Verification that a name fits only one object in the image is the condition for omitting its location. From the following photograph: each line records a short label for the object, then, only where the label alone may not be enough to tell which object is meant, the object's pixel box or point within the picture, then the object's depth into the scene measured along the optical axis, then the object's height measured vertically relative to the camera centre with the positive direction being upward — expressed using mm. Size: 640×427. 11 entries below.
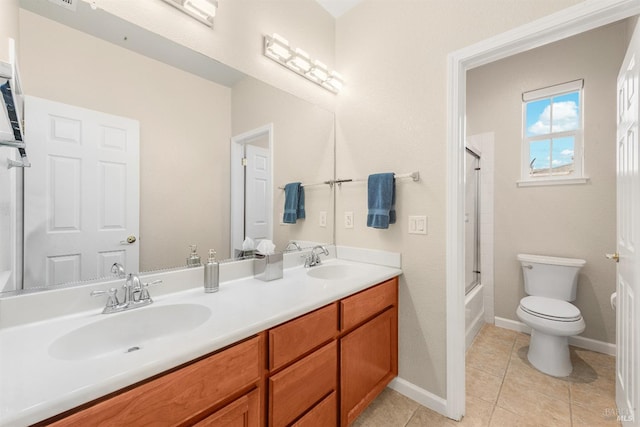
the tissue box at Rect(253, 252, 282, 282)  1454 -288
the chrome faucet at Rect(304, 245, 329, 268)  1836 -312
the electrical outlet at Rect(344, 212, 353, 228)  2039 -46
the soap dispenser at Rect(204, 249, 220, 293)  1263 -294
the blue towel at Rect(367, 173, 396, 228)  1716 +78
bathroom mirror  999 +469
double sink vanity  619 -414
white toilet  1896 -702
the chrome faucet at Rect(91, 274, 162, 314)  1019 -323
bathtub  2275 -888
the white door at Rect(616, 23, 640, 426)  1149 -119
